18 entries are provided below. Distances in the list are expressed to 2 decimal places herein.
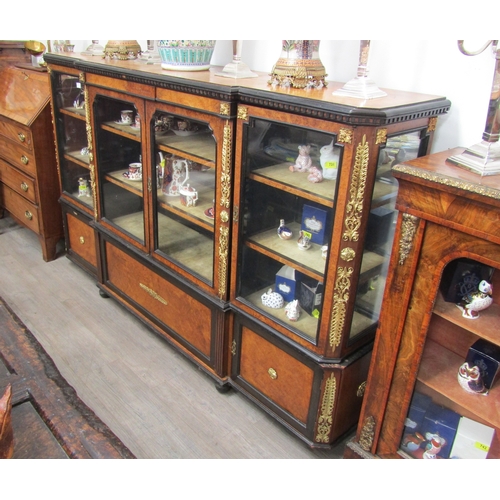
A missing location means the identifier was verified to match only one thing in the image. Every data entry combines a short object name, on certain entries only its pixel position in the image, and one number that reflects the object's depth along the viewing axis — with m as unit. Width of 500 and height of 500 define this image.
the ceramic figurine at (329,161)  1.39
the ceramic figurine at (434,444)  1.35
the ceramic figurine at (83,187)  2.76
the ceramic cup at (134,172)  2.29
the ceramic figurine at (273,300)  1.76
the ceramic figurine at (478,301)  1.17
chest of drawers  2.77
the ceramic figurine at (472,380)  1.25
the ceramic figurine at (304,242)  1.66
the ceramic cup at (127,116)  2.10
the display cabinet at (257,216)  1.38
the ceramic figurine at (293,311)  1.68
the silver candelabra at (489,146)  1.11
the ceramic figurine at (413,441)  1.39
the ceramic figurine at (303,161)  1.51
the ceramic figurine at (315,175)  1.50
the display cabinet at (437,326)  1.08
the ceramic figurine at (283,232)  1.72
